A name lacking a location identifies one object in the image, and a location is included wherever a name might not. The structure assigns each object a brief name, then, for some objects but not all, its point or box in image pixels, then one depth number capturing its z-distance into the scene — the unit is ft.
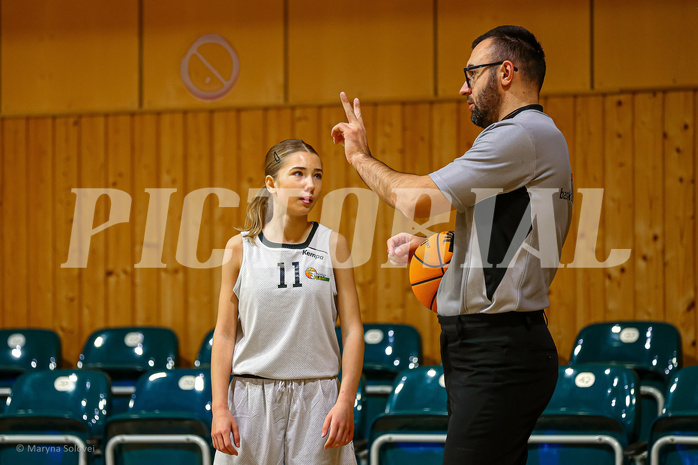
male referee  15.48
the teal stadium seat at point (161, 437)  28.02
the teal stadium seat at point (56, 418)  29.01
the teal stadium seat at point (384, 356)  36.60
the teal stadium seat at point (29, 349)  42.09
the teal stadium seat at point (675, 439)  25.30
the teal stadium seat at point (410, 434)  27.37
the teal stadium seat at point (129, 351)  40.16
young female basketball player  18.22
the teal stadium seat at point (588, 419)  26.02
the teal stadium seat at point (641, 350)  34.55
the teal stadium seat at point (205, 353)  39.02
